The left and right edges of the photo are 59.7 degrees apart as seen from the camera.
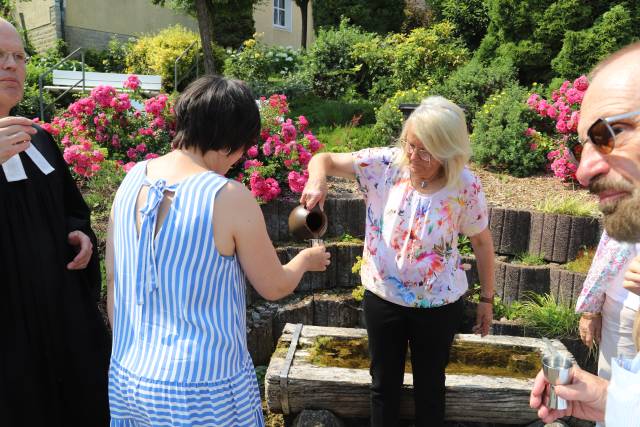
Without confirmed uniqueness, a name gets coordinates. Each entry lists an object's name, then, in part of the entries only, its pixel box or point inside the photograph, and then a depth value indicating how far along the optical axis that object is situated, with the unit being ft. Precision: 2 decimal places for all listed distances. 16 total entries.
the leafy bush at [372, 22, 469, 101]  29.35
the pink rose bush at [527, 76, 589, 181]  17.65
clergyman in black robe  6.53
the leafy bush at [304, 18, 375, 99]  33.06
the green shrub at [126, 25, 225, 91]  40.32
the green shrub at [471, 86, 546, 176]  18.80
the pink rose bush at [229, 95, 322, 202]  14.60
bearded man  3.81
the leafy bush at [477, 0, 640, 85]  24.85
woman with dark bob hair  5.26
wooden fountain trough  9.84
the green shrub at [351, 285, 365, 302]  14.01
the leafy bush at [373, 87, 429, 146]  21.36
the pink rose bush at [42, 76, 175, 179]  16.55
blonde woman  7.86
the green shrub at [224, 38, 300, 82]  36.22
